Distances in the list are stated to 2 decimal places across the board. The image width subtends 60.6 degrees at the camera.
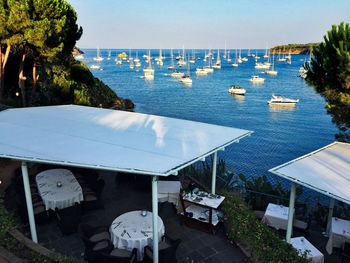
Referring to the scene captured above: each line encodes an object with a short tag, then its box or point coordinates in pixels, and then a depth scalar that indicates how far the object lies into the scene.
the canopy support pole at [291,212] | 7.51
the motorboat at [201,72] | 99.88
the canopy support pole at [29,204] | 6.73
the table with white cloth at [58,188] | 7.89
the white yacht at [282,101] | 50.94
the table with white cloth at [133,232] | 6.35
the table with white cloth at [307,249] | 7.31
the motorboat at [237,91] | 60.47
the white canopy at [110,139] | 6.29
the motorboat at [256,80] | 80.75
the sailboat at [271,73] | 97.19
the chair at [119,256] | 5.97
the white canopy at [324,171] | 6.73
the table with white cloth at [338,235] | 7.93
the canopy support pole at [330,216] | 8.94
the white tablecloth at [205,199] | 7.80
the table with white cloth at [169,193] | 8.66
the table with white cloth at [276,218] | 9.28
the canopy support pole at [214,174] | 8.59
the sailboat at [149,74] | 86.19
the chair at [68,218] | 7.43
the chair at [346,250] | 7.58
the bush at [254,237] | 6.11
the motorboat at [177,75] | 88.75
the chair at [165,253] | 6.15
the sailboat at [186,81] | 76.31
